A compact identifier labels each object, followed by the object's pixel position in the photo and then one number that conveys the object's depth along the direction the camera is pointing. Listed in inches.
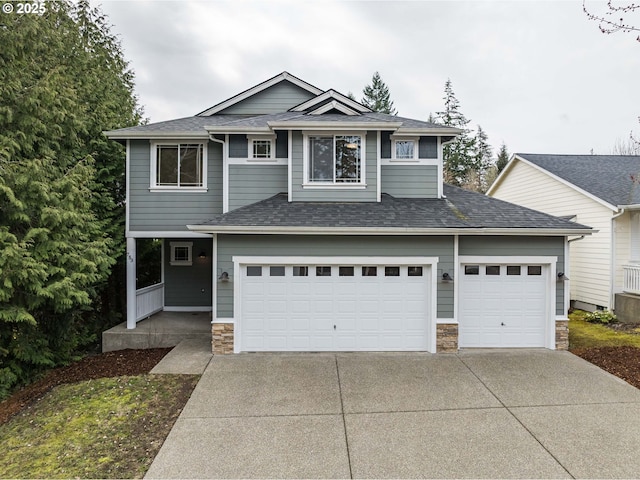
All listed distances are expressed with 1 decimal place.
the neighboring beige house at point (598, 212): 433.1
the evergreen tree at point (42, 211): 252.5
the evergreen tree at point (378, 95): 1418.6
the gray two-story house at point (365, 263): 309.7
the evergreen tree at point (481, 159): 1338.6
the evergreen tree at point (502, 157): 1504.7
